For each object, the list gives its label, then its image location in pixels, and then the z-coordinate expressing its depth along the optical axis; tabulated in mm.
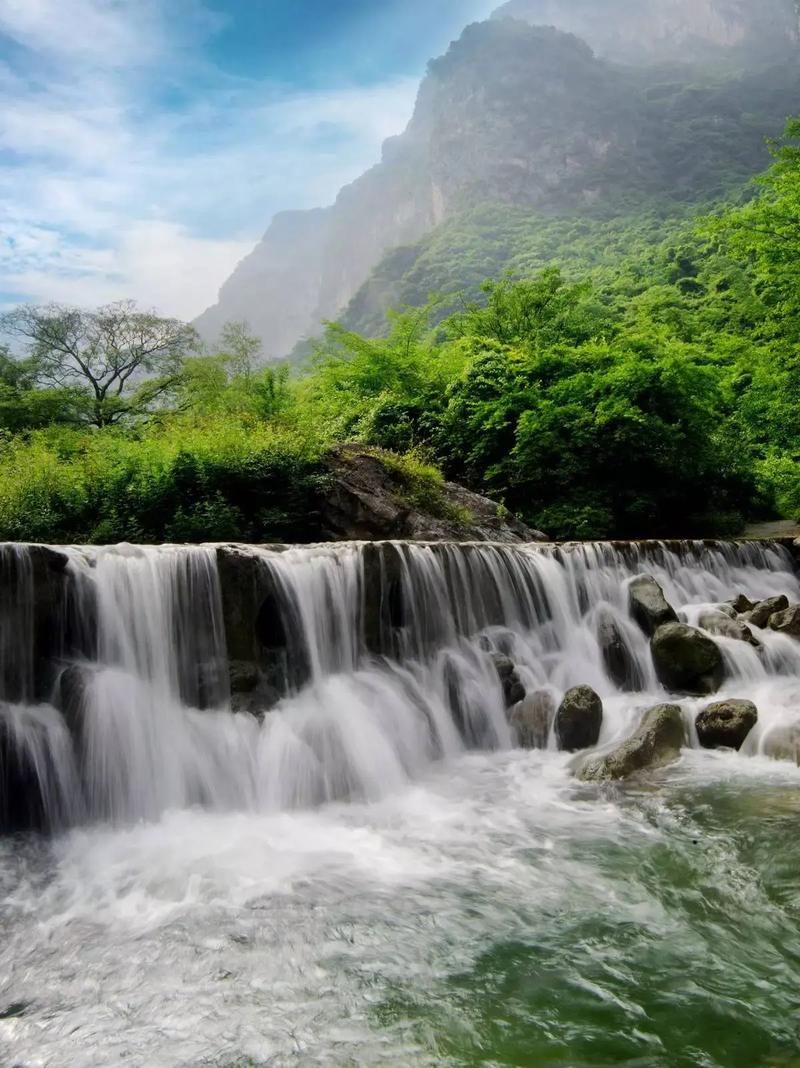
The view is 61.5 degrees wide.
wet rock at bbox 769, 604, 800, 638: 9766
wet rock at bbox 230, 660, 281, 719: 6766
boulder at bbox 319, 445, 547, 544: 12383
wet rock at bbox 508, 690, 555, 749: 7500
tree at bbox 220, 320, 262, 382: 32781
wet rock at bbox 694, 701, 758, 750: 6895
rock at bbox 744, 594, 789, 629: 10422
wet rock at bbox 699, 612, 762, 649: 9461
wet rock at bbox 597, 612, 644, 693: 9047
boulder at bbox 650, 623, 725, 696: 8648
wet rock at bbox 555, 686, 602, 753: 7211
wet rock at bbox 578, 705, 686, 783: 6250
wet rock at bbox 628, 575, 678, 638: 9617
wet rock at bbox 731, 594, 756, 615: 11236
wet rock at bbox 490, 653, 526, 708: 8133
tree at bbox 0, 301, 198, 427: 30516
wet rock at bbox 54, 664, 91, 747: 5684
